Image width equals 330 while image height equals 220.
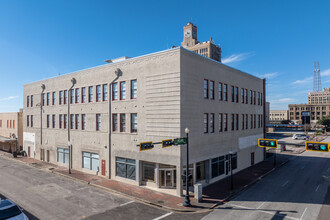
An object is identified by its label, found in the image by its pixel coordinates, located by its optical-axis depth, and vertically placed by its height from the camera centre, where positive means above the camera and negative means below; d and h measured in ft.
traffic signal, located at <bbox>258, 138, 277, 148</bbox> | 76.68 -10.94
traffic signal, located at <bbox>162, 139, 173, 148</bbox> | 57.79 -8.18
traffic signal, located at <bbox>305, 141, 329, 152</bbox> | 63.67 -10.30
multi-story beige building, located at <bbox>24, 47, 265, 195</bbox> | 67.77 -1.89
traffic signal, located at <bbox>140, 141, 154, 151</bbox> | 57.88 -8.89
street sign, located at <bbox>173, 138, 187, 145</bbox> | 58.03 -7.64
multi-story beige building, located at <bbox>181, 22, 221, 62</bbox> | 390.38 +127.55
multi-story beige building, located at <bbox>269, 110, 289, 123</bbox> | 636.77 -6.25
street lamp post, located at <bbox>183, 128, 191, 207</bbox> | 56.39 -22.92
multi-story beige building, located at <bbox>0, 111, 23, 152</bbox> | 142.82 -12.58
